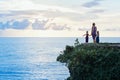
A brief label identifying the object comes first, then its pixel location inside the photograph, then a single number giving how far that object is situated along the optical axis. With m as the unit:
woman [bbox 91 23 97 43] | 23.18
